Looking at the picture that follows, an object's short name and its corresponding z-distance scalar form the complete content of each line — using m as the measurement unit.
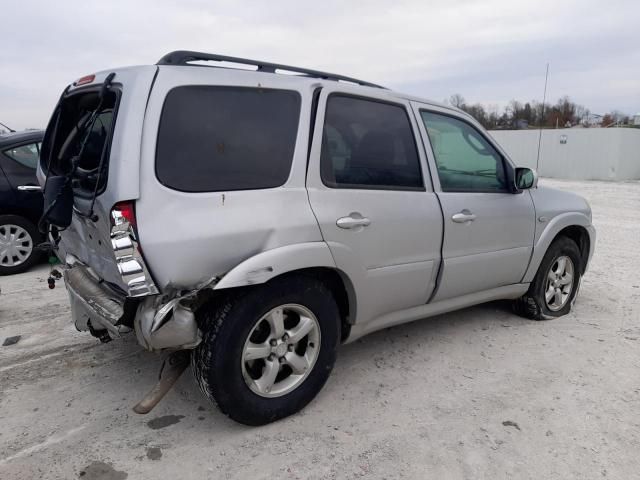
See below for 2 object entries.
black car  5.75
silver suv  2.36
